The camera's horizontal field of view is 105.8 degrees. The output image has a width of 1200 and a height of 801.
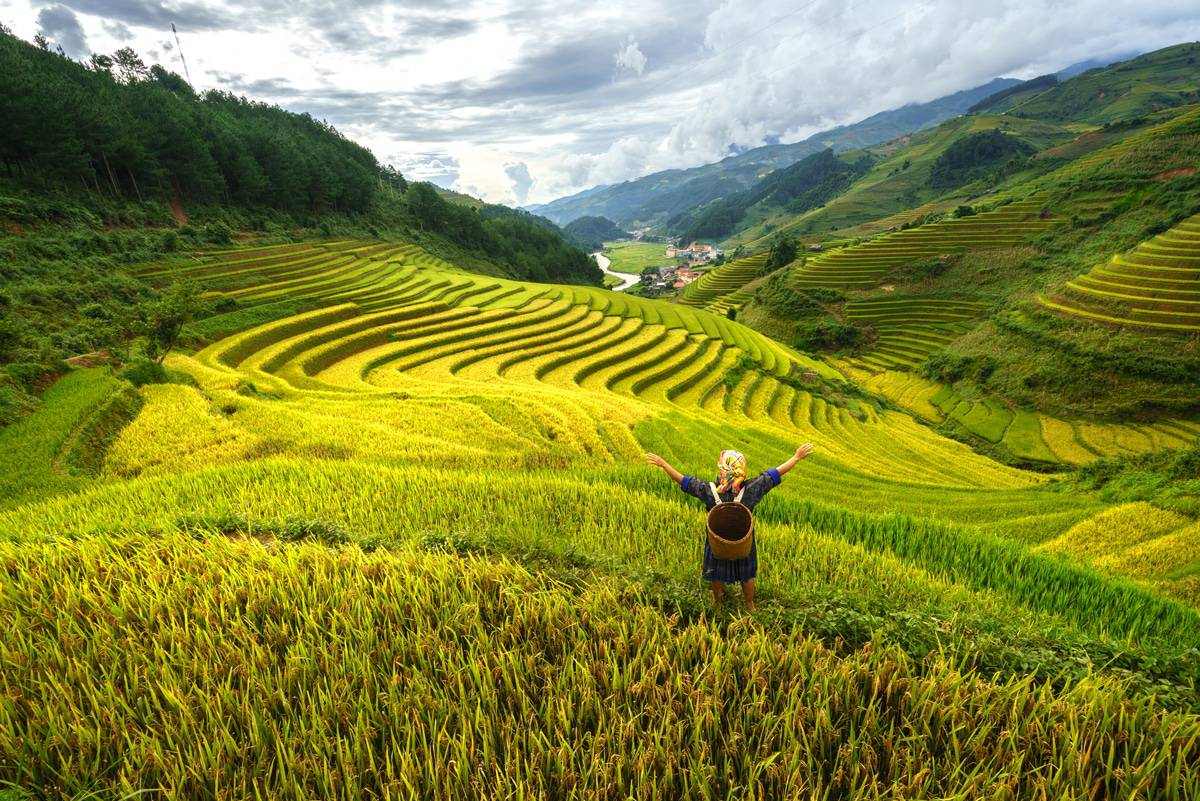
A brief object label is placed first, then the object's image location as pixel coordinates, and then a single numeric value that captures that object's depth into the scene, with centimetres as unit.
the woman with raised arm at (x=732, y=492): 357
